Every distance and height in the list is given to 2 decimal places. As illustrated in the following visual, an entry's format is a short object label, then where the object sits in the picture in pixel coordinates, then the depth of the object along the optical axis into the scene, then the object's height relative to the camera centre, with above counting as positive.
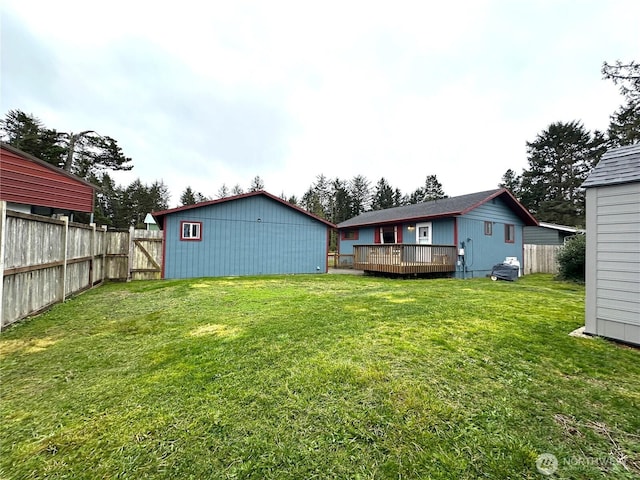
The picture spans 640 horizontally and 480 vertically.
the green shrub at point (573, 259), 9.94 -0.36
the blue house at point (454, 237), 10.88 +0.52
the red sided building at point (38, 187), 8.39 +1.94
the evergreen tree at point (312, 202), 37.47 +6.15
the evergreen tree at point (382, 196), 40.25 +7.44
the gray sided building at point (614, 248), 3.42 +0.02
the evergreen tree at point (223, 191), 38.75 +7.66
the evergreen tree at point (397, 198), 42.03 +7.67
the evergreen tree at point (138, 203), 33.97 +5.23
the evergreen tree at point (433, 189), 41.62 +8.86
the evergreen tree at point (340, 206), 38.00 +5.63
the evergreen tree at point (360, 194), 39.44 +7.71
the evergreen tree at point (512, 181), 33.11 +8.48
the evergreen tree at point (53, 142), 18.38 +6.99
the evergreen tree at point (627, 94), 13.97 +8.67
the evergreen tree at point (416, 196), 43.43 +8.15
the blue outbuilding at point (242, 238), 10.46 +0.30
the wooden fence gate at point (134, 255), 9.51 -0.38
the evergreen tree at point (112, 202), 32.26 +5.15
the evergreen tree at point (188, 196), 38.88 +6.88
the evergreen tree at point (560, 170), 26.78 +8.25
